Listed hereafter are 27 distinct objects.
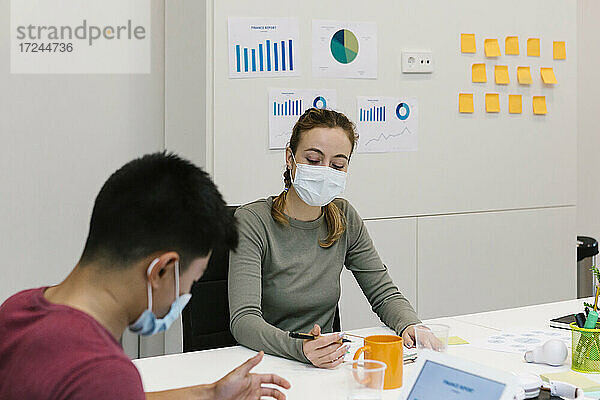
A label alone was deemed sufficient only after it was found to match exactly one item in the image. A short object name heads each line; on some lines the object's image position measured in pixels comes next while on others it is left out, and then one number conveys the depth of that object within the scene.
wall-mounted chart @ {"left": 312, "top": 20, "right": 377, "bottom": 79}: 3.14
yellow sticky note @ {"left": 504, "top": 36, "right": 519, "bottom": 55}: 3.59
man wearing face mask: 1.04
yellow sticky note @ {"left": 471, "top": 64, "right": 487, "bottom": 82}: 3.51
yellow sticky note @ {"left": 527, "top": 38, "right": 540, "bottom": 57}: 3.66
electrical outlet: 3.33
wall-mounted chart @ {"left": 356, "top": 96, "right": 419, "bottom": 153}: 3.26
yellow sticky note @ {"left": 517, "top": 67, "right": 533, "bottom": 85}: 3.63
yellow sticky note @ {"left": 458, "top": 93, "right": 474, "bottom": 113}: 3.48
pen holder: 1.78
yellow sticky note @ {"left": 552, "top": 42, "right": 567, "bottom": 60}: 3.75
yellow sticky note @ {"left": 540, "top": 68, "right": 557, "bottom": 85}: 3.71
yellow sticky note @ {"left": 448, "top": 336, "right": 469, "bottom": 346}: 2.02
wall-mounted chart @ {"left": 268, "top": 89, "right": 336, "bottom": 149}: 3.06
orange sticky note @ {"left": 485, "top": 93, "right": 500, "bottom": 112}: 3.55
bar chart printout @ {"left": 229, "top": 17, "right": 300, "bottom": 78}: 2.97
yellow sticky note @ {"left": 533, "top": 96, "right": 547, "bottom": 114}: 3.71
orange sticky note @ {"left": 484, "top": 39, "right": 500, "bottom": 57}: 3.53
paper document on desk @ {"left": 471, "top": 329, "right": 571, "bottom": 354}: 1.96
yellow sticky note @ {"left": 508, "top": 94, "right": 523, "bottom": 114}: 3.62
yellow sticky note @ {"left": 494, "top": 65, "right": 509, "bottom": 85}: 3.56
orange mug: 1.66
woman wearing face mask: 2.21
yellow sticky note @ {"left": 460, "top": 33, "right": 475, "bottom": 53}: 3.47
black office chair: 2.16
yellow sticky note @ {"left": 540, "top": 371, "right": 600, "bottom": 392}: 1.65
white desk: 1.65
